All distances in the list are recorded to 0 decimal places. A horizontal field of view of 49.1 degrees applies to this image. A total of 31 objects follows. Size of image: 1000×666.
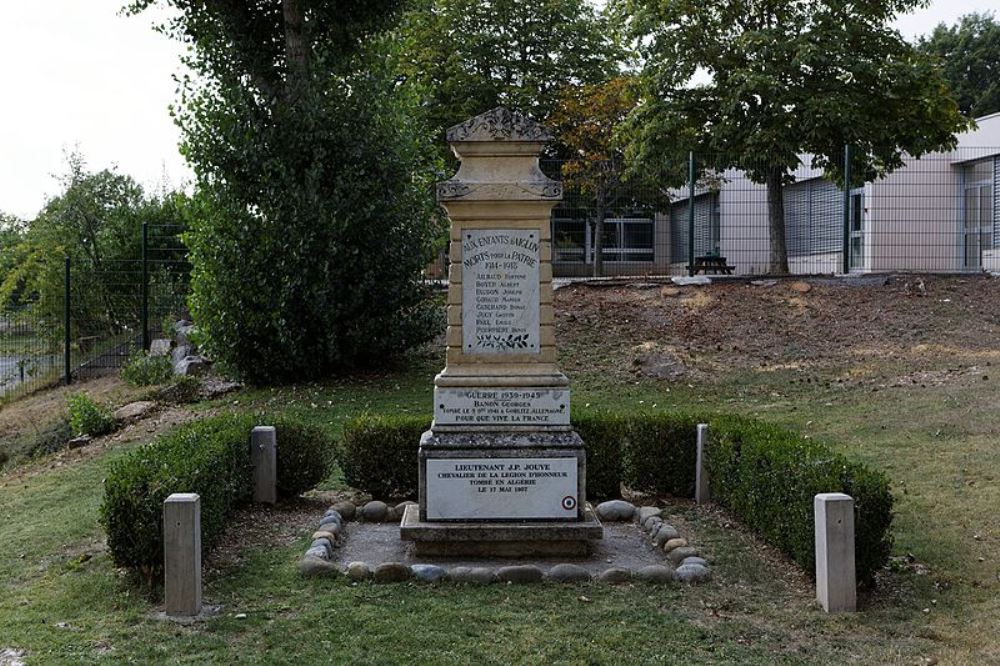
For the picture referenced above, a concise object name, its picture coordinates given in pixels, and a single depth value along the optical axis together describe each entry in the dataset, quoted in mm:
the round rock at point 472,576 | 7109
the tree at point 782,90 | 22219
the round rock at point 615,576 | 7160
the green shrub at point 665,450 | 9906
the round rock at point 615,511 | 9211
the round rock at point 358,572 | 7160
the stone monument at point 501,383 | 7977
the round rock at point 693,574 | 7168
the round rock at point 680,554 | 7656
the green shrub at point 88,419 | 14852
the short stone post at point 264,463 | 9508
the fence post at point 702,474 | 9727
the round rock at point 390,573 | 7141
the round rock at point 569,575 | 7159
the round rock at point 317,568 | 7223
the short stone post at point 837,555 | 6527
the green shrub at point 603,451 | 9820
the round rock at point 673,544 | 7906
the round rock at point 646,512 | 8992
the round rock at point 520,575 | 7148
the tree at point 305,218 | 16250
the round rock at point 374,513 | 9117
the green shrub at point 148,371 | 18438
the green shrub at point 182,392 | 16672
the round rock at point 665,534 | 8188
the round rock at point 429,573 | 7129
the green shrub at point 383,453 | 9750
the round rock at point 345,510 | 9133
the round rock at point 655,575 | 7145
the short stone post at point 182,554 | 6434
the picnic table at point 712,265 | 22859
